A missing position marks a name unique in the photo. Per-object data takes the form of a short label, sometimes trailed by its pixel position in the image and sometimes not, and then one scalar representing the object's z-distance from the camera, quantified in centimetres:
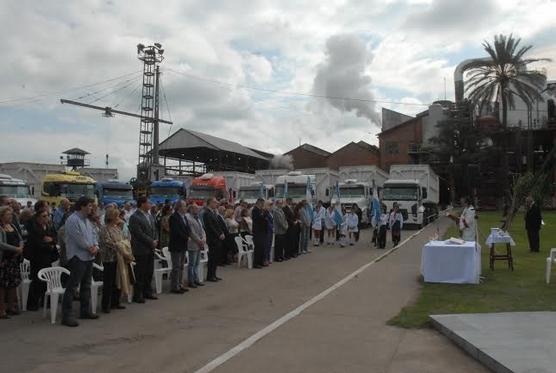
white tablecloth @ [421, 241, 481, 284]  1220
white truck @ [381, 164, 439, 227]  3328
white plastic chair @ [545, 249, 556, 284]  1191
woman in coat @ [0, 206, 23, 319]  882
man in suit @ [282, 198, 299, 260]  1825
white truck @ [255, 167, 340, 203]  3819
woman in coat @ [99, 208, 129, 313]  938
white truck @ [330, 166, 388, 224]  3375
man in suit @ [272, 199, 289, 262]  1738
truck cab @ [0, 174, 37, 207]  2917
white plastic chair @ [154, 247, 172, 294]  1153
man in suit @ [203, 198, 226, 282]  1312
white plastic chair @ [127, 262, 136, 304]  1020
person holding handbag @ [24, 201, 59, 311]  955
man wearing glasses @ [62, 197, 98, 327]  852
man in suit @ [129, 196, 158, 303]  1018
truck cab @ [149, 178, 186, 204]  3413
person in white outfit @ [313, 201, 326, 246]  2312
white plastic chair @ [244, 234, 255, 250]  1628
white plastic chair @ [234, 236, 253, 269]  1566
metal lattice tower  5016
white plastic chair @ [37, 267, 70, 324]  868
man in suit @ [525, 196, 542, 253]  1922
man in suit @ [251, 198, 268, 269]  1573
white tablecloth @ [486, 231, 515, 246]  1400
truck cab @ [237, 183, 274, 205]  3472
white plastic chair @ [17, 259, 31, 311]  959
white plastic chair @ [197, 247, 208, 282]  1288
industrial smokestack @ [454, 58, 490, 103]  6313
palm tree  4566
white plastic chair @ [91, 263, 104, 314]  930
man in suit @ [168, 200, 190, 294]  1141
